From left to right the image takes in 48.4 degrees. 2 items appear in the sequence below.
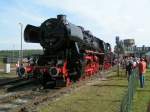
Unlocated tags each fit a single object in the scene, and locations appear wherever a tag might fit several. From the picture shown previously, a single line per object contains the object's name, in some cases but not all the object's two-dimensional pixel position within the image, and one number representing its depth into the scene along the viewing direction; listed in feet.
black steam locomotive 31.59
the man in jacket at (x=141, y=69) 31.41
